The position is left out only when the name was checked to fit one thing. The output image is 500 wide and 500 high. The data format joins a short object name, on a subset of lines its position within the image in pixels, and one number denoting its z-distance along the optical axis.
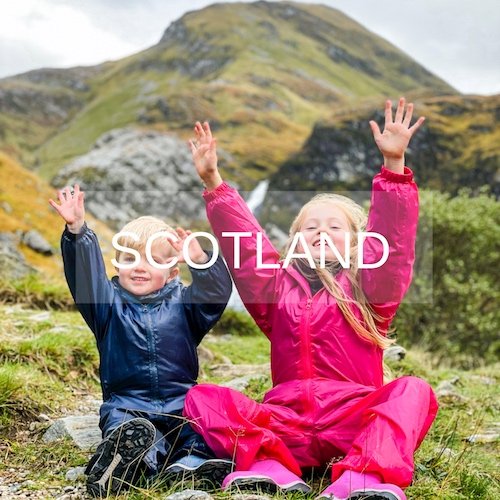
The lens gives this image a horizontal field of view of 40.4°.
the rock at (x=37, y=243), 13.13
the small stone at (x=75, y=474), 4.09
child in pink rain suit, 3.72
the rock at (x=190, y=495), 3.38
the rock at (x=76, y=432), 4.67
